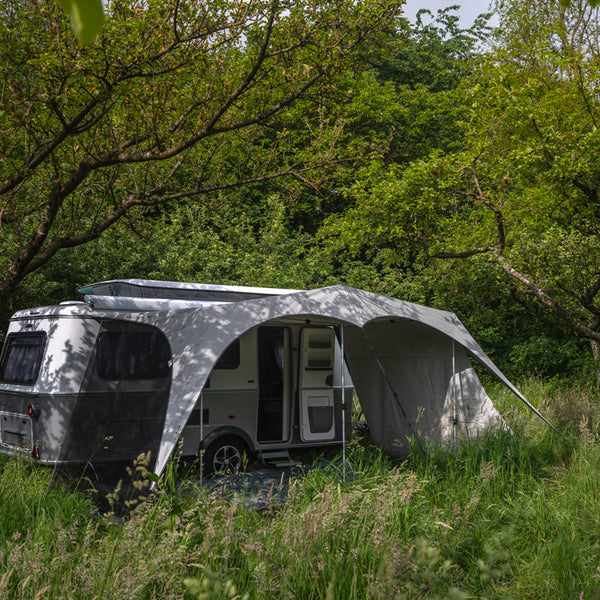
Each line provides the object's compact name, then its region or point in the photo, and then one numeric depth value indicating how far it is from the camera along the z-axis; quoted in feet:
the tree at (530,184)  29.86
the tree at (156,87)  20.04
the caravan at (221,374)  20.49
